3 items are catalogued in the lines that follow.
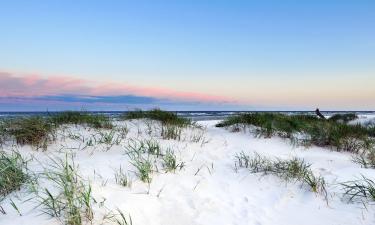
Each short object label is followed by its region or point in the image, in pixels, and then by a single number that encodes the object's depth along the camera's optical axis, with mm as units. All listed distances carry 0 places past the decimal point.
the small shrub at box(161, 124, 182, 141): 6984
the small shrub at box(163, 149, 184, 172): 5020
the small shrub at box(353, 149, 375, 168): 5960
